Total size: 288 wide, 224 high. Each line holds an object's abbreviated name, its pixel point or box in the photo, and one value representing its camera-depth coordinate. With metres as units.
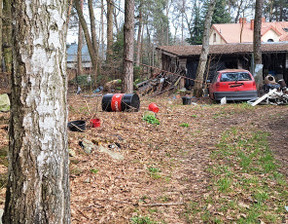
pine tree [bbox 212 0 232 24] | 38.97
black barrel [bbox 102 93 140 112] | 9.10
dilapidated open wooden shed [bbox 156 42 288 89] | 20.39
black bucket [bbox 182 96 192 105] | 13.41
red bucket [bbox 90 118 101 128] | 7.16
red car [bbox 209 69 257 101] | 12.93
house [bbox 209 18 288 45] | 35.88
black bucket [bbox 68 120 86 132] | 6.37
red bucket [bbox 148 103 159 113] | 10.34
